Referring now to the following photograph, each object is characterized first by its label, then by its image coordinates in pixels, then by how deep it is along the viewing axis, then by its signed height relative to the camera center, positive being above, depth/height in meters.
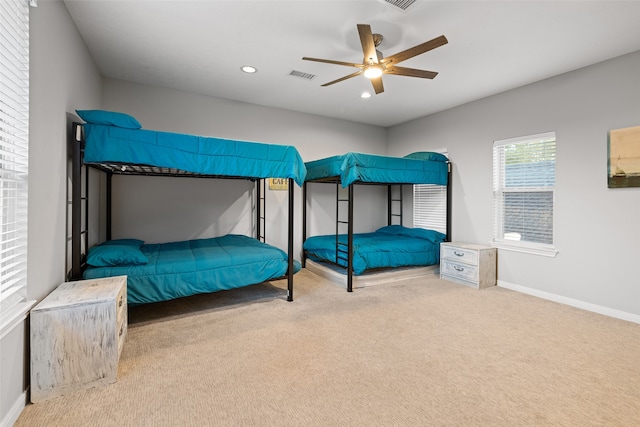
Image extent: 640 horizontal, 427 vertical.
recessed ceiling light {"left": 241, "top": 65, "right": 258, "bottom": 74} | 3.35 +1.63
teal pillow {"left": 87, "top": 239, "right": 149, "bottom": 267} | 2.56 -0.41
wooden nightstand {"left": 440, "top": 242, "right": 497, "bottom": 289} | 3.90 -0.70
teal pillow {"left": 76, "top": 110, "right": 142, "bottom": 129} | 2.34 +0.74
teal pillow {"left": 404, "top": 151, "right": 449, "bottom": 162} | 4.60 +0.88
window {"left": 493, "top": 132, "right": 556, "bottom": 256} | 3.64 +0.28
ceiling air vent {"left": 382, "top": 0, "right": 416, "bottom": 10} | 2.18 +1.55
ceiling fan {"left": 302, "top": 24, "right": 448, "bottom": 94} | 2.20 +1.28
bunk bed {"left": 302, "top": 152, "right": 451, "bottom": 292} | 3.84 -0.35
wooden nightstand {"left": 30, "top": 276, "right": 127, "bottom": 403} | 1.71 -0.80
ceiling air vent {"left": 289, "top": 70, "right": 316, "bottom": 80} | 3.48 +1.63
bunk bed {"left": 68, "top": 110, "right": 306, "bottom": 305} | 2.42 +0.00
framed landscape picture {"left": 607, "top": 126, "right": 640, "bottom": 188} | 2.91 +0.57
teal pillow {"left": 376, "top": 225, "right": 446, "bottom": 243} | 4.71 -0.34
